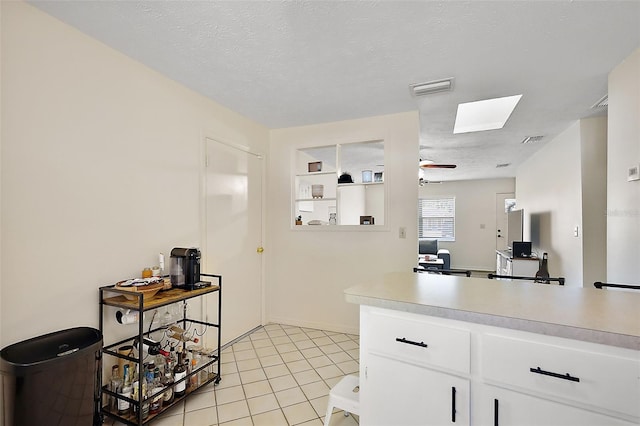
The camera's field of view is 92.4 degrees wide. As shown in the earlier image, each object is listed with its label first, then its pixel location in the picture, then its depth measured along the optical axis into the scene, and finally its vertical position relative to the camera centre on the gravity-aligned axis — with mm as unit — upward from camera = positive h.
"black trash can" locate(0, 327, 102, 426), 1287 -742
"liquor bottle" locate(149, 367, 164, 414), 1822 -1080
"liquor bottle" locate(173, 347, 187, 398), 2018 -1089
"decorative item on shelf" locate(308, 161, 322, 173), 3645 +550
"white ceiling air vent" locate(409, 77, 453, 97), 2434 +1038
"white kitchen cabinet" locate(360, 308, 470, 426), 1172 -650
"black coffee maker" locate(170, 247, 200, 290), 2166 -396
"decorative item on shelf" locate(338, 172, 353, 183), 3524 +397
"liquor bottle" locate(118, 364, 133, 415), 1792 -1100
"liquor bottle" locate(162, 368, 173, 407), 1923 -1085
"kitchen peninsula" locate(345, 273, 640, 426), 957 -509
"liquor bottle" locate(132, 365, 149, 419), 1690 -1053
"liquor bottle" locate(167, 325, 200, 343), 2133 -856
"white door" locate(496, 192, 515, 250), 7750 -130
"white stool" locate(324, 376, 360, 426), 1648 -1023
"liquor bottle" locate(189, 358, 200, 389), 2162 -1190
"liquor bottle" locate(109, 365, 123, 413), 1823 -1035
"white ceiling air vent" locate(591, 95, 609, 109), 2709 +1018
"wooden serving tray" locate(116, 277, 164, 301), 1833 -451
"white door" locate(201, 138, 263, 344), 2846 -196
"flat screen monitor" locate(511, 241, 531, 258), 4988 -582
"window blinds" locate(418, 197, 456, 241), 8305 -132
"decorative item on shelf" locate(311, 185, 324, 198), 3641 +261
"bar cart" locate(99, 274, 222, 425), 1710 -840
